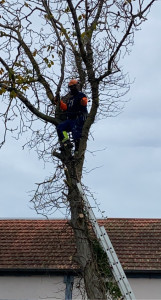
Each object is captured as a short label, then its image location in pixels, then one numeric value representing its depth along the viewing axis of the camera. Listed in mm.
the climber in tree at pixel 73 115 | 15307
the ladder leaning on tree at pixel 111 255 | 14090
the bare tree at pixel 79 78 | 14245
